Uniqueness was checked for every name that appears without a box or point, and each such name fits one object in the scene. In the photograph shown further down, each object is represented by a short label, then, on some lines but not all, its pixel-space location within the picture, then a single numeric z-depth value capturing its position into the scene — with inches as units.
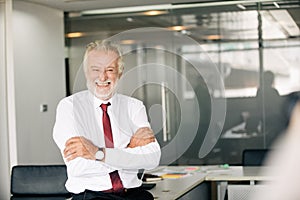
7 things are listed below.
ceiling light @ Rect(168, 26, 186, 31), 291.4
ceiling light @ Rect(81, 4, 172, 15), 294.2
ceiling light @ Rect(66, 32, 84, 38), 306.9
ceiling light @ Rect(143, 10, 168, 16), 294.8
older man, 96.7
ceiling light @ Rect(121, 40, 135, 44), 295.1
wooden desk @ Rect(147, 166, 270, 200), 143.3
